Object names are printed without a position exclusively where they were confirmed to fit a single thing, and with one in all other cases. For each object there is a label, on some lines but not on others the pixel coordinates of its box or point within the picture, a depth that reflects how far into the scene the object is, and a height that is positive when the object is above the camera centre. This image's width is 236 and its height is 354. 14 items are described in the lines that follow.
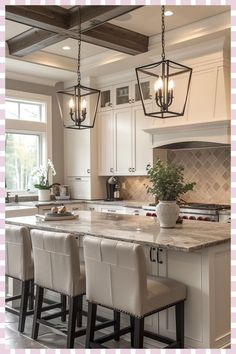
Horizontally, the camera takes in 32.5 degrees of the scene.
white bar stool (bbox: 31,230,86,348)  2.87 -0.64
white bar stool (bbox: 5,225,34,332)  3.35 -0.65
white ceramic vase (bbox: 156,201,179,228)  3.16 -0.24
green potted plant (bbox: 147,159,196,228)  3.13 -0.05
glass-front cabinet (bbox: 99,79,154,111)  5.64 +1.31
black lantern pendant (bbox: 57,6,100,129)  3.62 +0.70
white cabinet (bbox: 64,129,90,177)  6.43 +0.49
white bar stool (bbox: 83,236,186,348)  2.46 -0.68
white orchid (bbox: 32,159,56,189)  6.17 +0.13
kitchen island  2.67 -0.62
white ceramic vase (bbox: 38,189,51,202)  6.12 -0.19
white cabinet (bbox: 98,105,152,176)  5.76 +0.60
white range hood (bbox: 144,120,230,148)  4.64 +0.59
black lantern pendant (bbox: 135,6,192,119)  2.96 +0.93
